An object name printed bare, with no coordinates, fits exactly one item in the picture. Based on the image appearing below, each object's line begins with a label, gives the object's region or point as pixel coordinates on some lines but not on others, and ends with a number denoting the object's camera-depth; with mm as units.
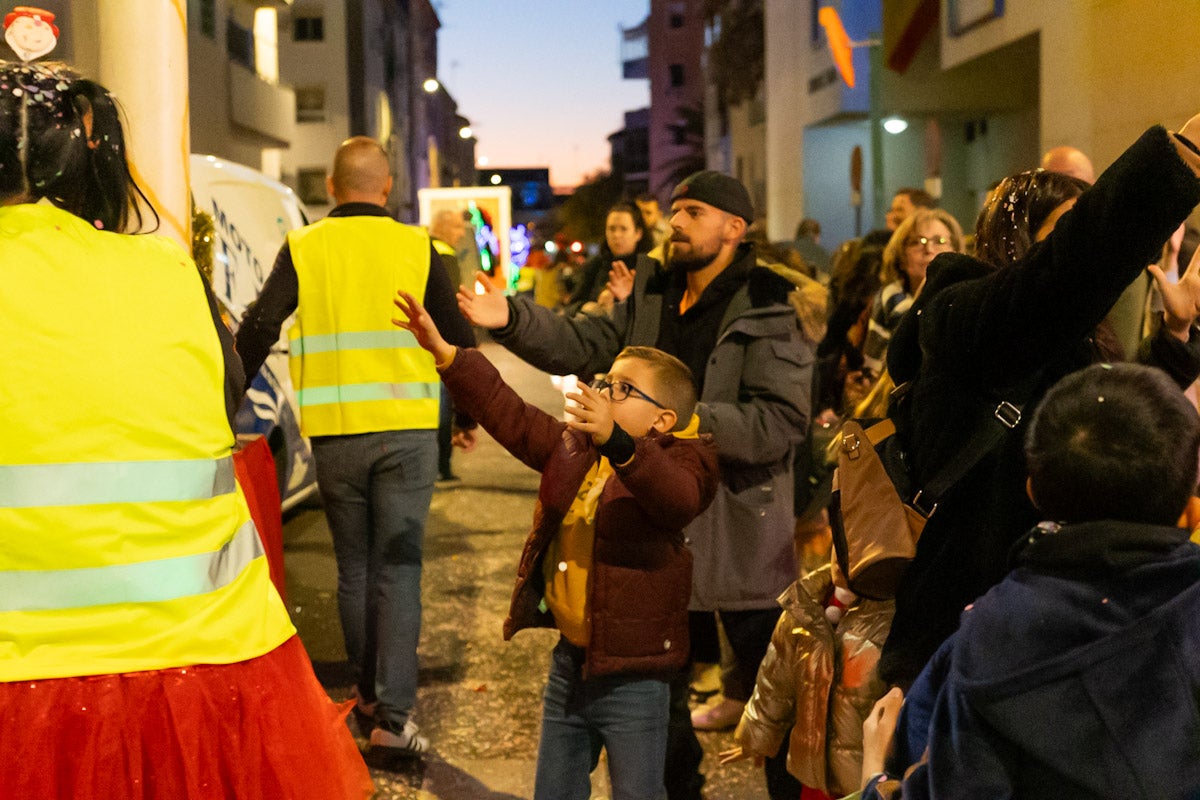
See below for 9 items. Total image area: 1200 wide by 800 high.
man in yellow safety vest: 5090
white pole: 3752
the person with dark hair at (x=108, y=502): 2293
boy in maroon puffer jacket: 3445
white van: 7543
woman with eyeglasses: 6223
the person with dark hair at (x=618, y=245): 8438
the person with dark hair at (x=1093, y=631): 1895
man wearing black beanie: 4461
